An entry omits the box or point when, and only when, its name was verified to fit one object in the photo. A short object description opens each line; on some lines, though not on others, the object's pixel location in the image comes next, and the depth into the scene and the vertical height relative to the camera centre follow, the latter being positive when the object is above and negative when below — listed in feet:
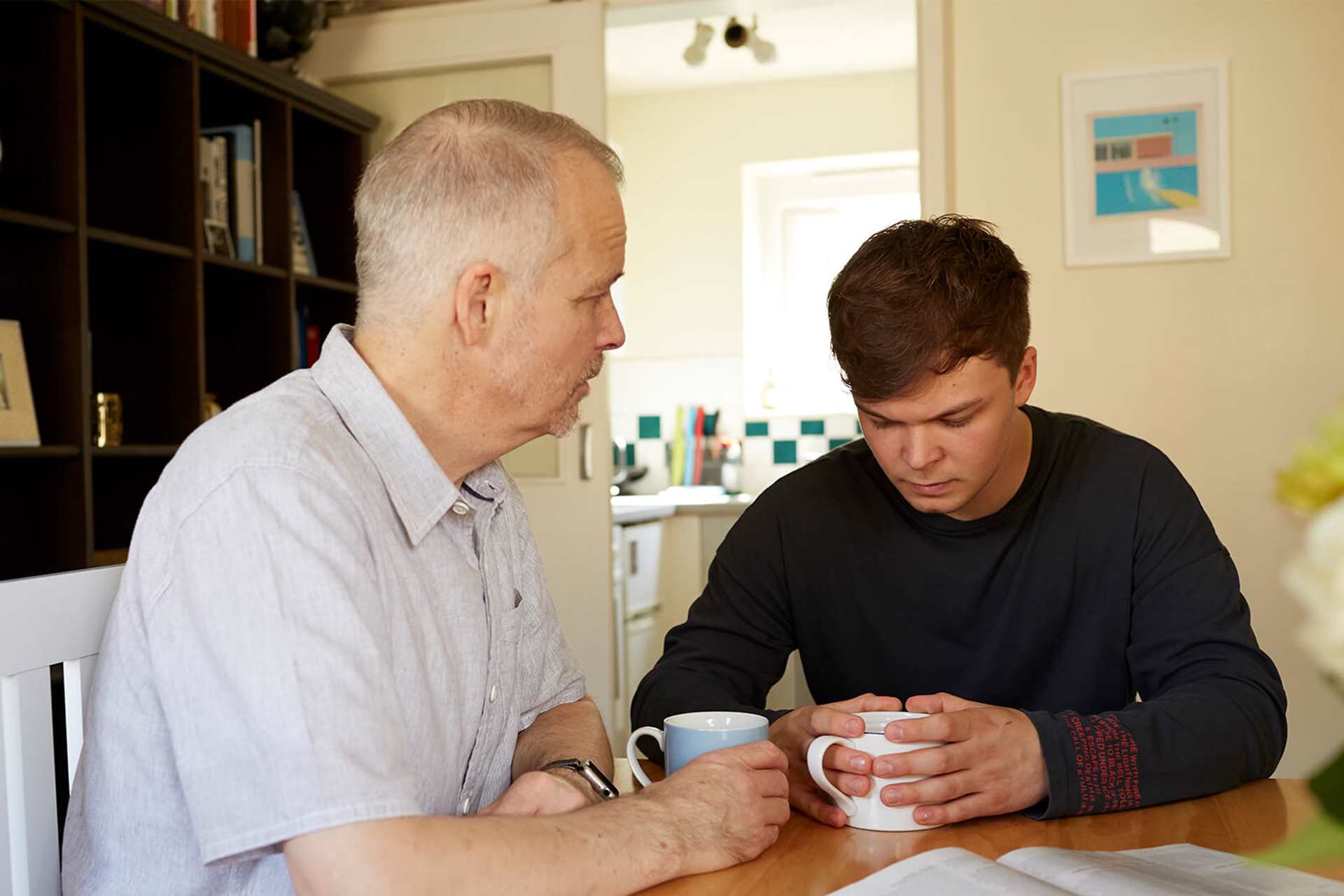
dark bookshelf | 7.75 +1.34
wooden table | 3.07 -1.16
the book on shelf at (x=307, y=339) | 10.86 +0.88
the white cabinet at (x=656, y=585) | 13.23 -1.84
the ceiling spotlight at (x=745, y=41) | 13.50 +4.35
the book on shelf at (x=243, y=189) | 9.82 +2.02
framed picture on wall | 9.61 +2.03
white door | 10.94 +3.21
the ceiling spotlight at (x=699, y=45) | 13.23 +4.22
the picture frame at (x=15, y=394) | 7.48 +0.30
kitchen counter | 13.26 -0.89
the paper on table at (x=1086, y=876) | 2.75 -1.08
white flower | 1.03 -0.15
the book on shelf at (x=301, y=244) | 10.67 +1.71
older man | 2.72 -0.45
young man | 4.47 -0.57
